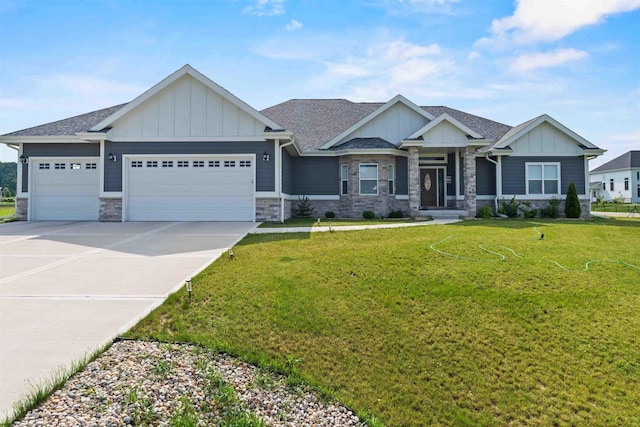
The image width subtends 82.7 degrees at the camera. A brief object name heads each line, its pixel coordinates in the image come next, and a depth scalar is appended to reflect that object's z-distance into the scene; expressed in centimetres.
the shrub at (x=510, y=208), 1703
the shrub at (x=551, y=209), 1711
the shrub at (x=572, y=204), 1639
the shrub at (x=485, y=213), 1647
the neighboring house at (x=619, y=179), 4062
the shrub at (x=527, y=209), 1695
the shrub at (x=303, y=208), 1716
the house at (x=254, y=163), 1410
